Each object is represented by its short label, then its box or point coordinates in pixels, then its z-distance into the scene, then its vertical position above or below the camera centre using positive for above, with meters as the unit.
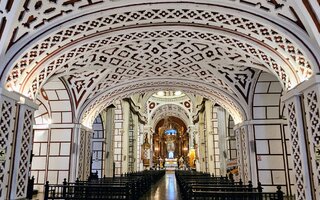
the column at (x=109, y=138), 16.06 +1.35
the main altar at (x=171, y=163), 34.72 -0.20
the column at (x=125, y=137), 17.97 +1.57
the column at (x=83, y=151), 10.54 +0.41
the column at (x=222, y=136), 14.40 +1.27
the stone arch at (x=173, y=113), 29.96 +5.50
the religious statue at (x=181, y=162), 34.66 -0.14
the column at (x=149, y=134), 29.44 +2.84
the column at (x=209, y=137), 16.12 +1.36
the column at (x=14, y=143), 5.38 +0.39
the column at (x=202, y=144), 19.12 +1.19
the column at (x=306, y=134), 5.18 +0.51
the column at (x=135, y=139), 21.64 +1.70
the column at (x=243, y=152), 9.66 +0.32
